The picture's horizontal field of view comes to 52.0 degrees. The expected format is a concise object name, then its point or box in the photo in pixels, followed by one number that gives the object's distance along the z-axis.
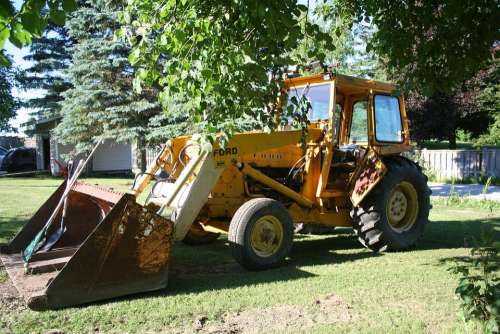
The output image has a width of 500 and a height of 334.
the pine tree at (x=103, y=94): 20.58
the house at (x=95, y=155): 28.83
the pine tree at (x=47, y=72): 29.70
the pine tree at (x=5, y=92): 16.54
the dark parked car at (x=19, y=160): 28.34
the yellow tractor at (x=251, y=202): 4.92
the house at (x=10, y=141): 43.25
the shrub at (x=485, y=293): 3.28
